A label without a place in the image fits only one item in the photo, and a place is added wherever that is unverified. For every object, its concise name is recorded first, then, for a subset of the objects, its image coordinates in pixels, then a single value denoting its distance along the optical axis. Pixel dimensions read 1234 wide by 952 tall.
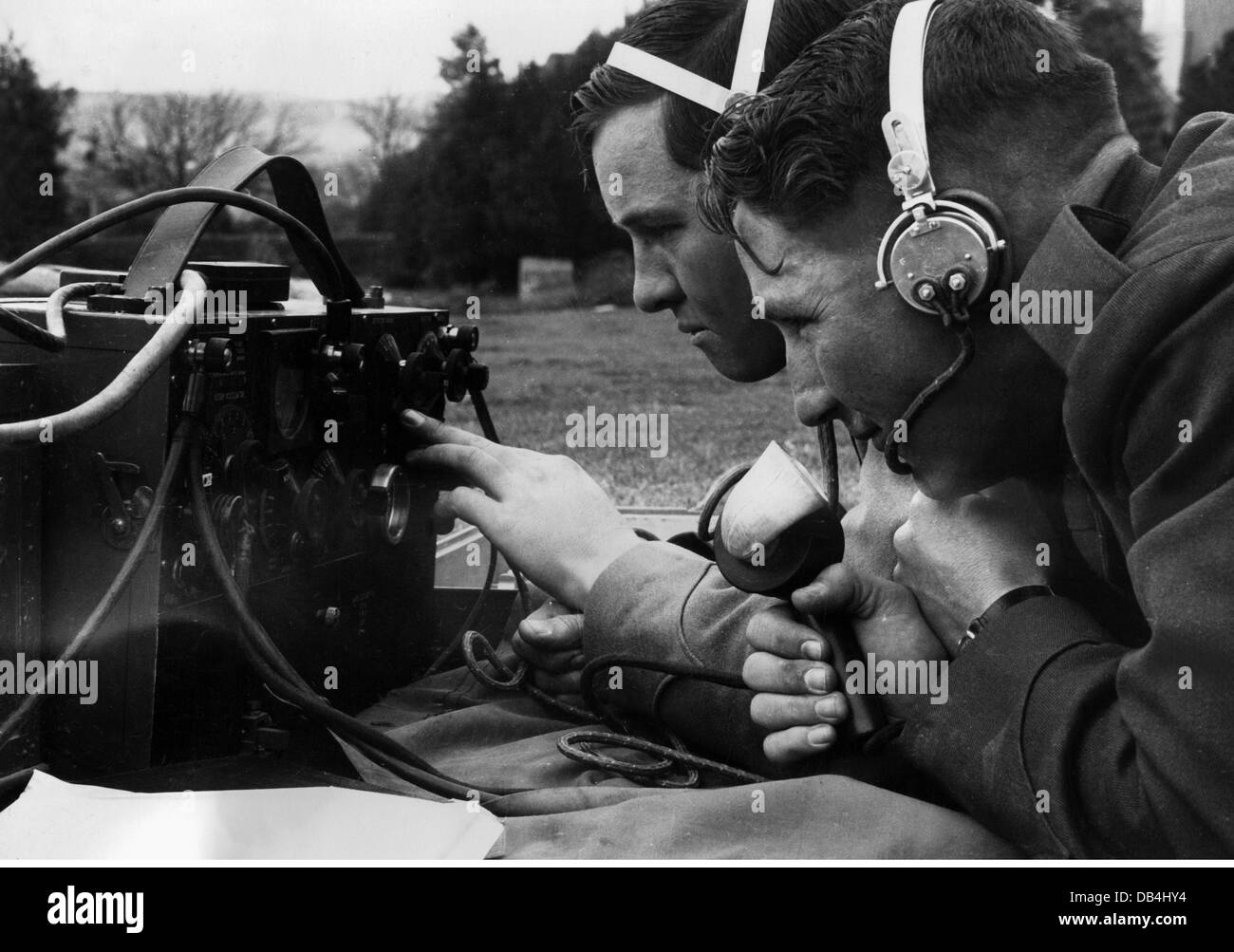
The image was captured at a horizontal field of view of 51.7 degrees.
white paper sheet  0.91
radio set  0.97
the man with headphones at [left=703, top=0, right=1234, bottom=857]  0.78
